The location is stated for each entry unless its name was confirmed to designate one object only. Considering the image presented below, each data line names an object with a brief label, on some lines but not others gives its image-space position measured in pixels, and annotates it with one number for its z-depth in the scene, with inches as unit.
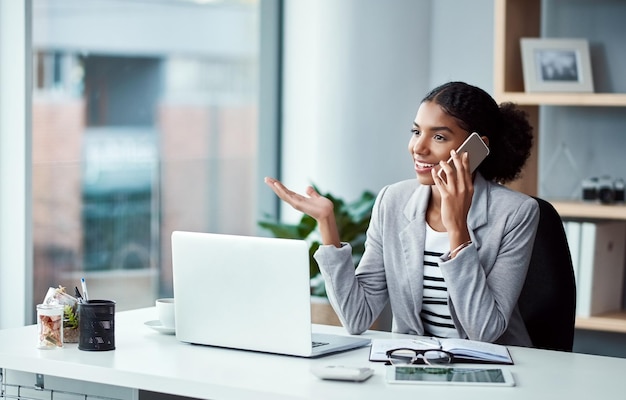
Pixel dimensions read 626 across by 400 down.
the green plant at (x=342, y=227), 152.8
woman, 87.7
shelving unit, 131.6
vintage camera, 135.3
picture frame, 137.7
